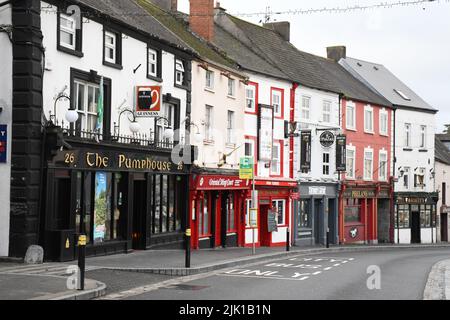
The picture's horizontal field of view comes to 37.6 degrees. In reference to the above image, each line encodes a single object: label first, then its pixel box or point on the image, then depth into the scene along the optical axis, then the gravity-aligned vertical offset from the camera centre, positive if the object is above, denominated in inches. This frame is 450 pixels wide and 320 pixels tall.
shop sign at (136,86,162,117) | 852.6 +108.6
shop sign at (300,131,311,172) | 1398.9 +75.4
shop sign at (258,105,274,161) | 1276.7 +103.3
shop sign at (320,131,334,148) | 1438.2 +103.1
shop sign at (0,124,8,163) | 679.1 +42.6
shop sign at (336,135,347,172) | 1508.4 +77.5
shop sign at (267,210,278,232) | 1273.4 -71.1
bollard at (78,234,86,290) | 522.3 -55.6
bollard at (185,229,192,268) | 717.2 -72.5
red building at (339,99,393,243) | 1609.3 +25.9
